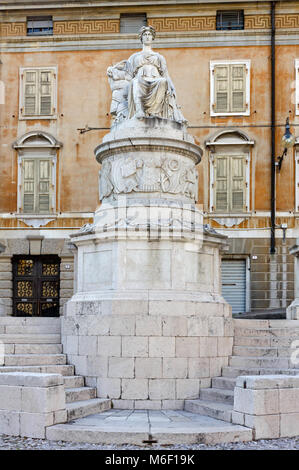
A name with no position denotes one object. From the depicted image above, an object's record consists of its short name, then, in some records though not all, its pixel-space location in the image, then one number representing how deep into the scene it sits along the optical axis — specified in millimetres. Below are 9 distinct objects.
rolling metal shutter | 23625
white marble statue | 12391
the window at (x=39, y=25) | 25656
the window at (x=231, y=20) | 25078
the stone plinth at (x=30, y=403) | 8773
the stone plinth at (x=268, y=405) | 8766
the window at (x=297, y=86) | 24031
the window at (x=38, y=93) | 24969
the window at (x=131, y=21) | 25281
